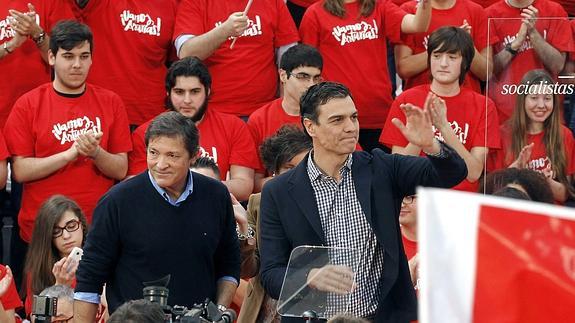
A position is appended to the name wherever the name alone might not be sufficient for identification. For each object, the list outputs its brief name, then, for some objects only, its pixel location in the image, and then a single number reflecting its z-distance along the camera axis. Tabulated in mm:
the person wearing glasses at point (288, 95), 16281
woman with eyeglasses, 14375
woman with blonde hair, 12672
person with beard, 15977
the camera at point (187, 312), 9969
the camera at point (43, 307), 10453
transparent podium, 10516
